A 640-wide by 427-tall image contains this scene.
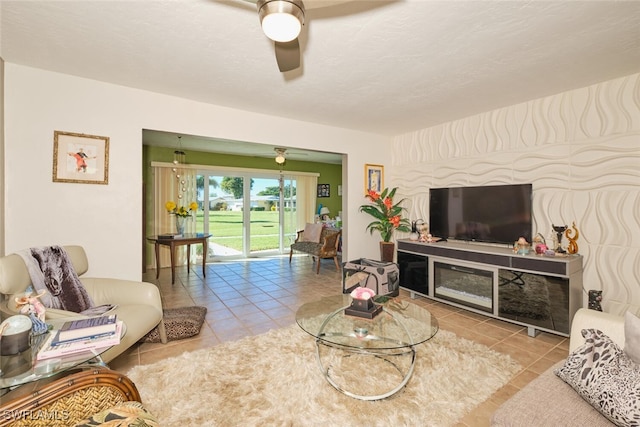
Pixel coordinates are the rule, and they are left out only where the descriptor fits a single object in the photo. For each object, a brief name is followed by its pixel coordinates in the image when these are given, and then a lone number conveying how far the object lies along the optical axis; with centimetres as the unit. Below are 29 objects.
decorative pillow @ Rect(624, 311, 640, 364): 113
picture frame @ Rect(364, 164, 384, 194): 474
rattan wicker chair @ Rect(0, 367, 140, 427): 94
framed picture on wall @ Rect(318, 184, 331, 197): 786
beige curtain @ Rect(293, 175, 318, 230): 742
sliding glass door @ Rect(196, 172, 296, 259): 640
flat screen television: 314
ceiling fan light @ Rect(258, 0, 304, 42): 128
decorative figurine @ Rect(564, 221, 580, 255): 278
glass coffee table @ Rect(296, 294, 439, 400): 185
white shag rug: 162
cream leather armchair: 185
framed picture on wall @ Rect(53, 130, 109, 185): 259
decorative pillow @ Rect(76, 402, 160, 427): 90
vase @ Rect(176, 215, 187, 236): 496
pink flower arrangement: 202
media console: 259
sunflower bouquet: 471
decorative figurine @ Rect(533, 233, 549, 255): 280
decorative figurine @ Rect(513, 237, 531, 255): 288
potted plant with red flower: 452
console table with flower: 445
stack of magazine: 139
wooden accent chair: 531
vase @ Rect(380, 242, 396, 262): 454
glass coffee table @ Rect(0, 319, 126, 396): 121
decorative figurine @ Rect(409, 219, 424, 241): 402
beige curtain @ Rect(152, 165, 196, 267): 568
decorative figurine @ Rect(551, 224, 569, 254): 283
